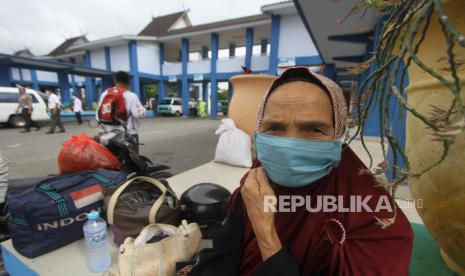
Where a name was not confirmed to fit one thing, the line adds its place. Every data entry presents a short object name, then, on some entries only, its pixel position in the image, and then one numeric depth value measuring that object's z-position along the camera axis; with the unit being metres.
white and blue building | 11.43
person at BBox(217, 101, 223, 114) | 25.30
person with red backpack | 3.34
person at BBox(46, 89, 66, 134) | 8.35
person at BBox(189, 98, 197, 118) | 18.69
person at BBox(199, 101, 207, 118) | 19.06
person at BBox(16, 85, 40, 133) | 9.00
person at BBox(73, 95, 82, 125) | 11.44
